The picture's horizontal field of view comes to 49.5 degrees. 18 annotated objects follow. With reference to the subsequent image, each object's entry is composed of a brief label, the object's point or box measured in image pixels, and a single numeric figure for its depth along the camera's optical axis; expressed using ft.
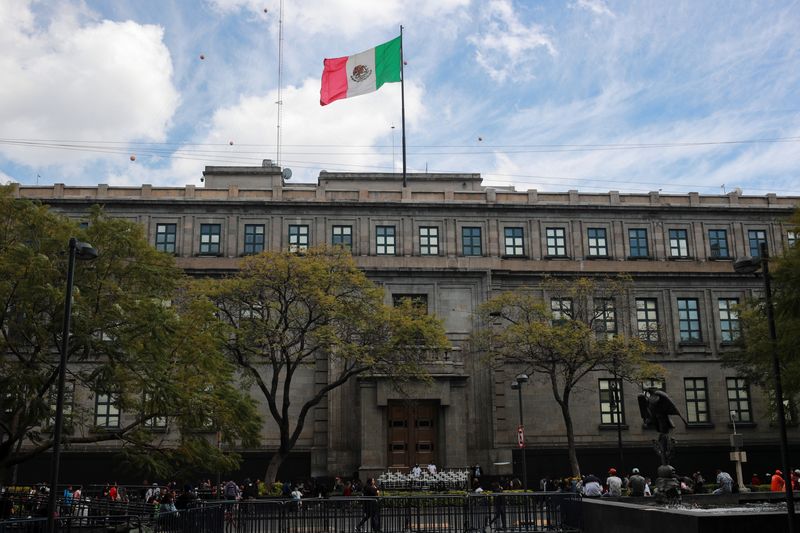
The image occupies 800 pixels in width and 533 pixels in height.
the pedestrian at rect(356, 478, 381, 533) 83.20
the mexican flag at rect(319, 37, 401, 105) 179.32
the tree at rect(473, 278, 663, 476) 147.33
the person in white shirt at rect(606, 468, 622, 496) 99.30
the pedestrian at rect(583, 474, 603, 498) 99.30
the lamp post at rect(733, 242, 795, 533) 69.26
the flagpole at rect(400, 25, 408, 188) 187.06
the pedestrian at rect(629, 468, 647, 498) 94.12
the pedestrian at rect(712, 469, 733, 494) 117.39
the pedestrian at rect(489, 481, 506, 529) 86.63
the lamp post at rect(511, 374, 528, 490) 130.11
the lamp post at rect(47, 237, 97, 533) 65.87
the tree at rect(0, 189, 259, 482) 90.07
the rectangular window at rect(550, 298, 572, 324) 154.92
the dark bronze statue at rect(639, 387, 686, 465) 80.84
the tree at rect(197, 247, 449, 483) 130.21
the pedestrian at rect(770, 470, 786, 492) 103.96
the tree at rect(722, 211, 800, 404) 99.66
